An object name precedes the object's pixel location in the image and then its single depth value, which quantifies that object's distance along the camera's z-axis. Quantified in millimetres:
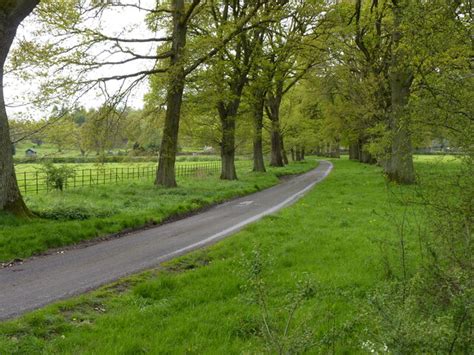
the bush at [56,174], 19906
